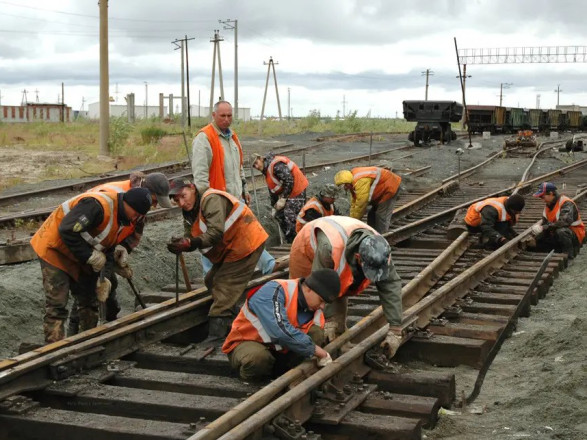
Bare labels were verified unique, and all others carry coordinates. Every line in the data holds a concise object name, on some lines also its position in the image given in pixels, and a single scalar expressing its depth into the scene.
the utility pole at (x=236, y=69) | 50.56
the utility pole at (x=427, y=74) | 84.30
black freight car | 32.28
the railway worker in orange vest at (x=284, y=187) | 11.06
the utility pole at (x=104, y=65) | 23.34
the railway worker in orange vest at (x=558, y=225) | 11.27
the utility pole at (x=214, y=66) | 44.33
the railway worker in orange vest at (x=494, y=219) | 10.99
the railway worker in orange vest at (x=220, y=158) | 8.50
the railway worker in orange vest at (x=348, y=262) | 5.58
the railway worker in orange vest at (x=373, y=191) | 11.04
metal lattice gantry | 63.22
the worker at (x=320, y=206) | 10.12
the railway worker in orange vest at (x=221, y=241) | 6.66
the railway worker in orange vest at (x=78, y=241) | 6.42
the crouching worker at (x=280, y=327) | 5.23
